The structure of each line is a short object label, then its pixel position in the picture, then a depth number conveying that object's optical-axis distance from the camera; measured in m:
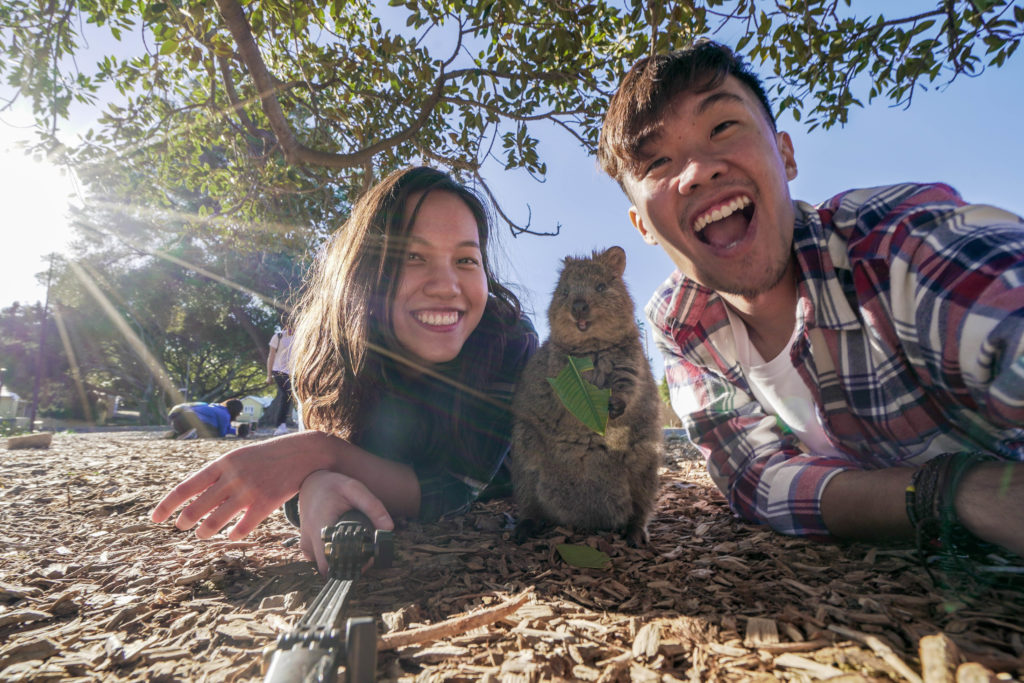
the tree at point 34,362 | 26.08
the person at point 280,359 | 8.40
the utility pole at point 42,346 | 20.11
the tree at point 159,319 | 22.66
